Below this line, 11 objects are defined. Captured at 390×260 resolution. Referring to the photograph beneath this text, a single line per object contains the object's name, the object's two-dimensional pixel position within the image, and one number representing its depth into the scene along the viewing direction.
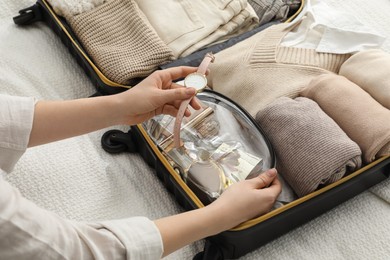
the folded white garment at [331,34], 1.34
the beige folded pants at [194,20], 1.42
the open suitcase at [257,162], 1.17
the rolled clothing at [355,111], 1.20
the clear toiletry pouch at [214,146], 1.21
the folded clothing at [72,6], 1.43
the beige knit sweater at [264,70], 1.30
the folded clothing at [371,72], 1.26
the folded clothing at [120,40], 1.36
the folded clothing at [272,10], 1.47
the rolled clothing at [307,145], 1.18
